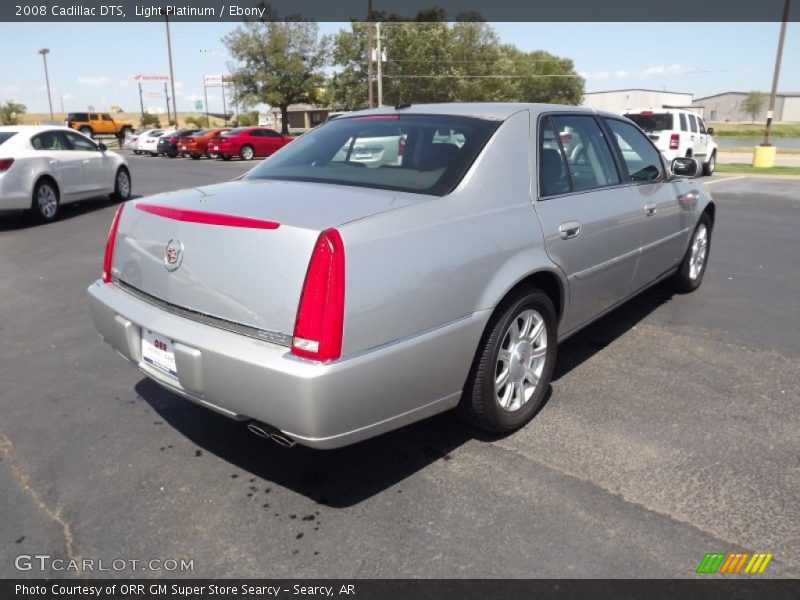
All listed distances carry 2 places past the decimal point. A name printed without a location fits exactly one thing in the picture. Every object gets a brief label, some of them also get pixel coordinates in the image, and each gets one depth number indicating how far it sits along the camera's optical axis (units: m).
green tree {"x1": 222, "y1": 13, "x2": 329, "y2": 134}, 51.75
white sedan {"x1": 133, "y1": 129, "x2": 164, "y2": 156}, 32.53
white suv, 17.06
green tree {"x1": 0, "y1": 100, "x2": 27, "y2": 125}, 82.34
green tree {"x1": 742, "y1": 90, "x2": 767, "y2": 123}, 119.94
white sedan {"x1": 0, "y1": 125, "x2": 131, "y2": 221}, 9.61
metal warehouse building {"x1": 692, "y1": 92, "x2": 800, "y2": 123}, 127.25
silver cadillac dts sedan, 2.41
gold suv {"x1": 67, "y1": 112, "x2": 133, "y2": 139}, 47.94
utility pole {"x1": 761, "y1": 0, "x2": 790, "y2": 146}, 22.03
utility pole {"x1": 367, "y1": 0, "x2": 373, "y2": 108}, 34.75
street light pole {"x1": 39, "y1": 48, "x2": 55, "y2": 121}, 66.19
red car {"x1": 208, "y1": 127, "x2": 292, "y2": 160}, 27.61
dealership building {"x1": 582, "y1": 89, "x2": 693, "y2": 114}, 82.88
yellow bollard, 21.91
